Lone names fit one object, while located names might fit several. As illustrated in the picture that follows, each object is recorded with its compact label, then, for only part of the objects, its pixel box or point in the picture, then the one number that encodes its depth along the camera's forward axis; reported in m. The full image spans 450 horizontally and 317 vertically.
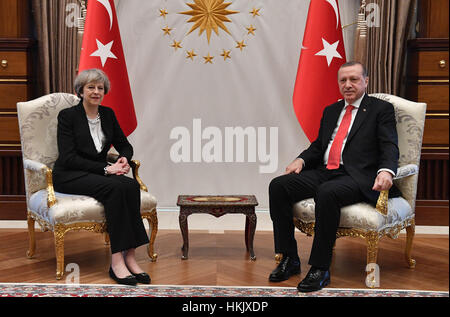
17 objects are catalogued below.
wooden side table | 3.62
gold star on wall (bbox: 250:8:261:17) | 5.08
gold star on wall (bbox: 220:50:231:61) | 5.14
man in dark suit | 3.05
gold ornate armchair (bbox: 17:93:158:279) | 3.23
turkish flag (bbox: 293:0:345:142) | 4.58
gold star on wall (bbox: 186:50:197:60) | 5.13
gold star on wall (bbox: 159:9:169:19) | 5.10
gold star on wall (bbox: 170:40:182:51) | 5.13
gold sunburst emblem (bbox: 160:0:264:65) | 5.09
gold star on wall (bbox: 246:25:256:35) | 5.11
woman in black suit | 3.20
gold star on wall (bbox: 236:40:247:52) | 5.12
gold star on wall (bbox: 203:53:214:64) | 5.14
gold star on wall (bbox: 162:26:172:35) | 5.12
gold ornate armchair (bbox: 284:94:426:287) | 3.07
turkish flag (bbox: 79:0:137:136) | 4.57
